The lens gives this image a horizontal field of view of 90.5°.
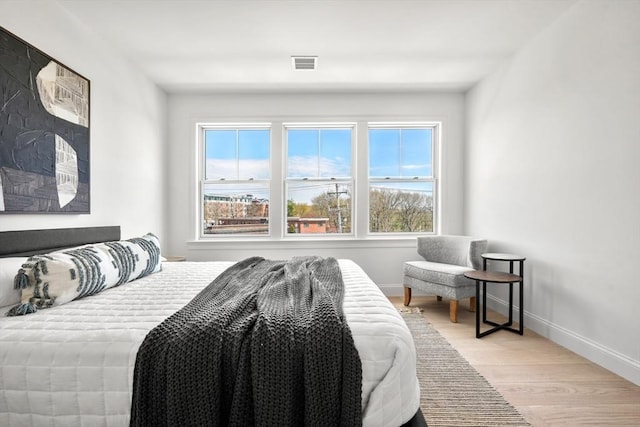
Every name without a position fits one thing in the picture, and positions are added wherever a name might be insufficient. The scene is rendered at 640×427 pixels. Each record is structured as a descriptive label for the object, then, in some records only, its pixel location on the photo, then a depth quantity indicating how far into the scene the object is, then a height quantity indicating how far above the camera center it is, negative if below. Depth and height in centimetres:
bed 111 -57
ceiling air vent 308 +150
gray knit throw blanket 107 -56
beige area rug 167 -107
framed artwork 189 +53
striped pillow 151 -33
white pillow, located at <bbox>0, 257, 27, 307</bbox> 147 -34
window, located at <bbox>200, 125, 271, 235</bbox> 415 +44
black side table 272 -57
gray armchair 315 -58
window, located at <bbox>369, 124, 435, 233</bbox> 420 +45
